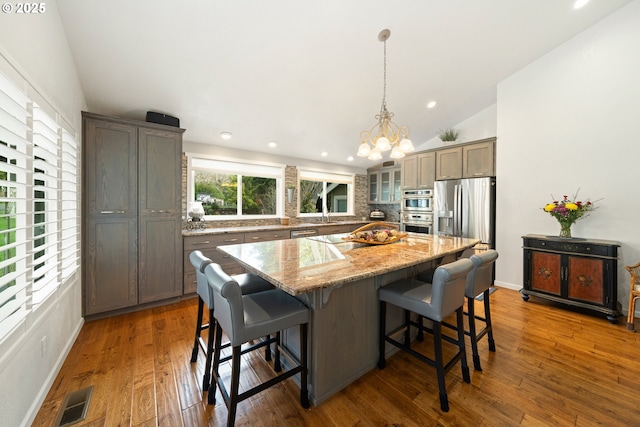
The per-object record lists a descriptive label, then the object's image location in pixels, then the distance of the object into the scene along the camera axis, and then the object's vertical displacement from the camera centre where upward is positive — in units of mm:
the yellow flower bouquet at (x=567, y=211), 3105 +3
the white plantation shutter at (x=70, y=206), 2129 +48
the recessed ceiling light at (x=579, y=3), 2764 +2301
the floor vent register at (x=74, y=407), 1503 -1248
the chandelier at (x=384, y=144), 2316 +634
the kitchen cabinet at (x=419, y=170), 4711 +800
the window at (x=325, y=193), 5672 +443
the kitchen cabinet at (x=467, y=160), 4051 +861
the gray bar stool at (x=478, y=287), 1979 -627
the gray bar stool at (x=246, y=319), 1312 -621
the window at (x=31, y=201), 1290 +64
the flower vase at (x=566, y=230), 3201 -247
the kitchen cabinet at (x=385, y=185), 5945 +658
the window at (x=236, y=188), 4191 +423
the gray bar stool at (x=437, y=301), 1606 -633
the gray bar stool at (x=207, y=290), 1713 -607
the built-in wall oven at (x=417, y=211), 4699 +3
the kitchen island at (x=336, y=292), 1514 -571
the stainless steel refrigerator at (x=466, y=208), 3938 +50
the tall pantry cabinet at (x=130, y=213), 2707 -23
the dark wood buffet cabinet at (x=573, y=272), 2824 -739
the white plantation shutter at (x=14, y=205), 1241 +35
